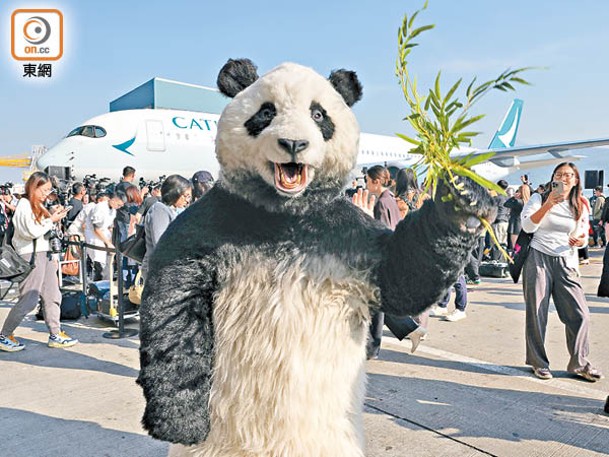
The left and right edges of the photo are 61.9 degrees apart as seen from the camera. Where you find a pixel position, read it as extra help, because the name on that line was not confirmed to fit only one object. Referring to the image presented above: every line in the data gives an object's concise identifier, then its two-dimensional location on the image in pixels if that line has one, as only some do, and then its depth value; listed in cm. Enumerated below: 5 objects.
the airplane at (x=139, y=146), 1400
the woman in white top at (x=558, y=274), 406
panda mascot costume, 147
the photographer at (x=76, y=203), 854
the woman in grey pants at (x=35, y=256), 461
